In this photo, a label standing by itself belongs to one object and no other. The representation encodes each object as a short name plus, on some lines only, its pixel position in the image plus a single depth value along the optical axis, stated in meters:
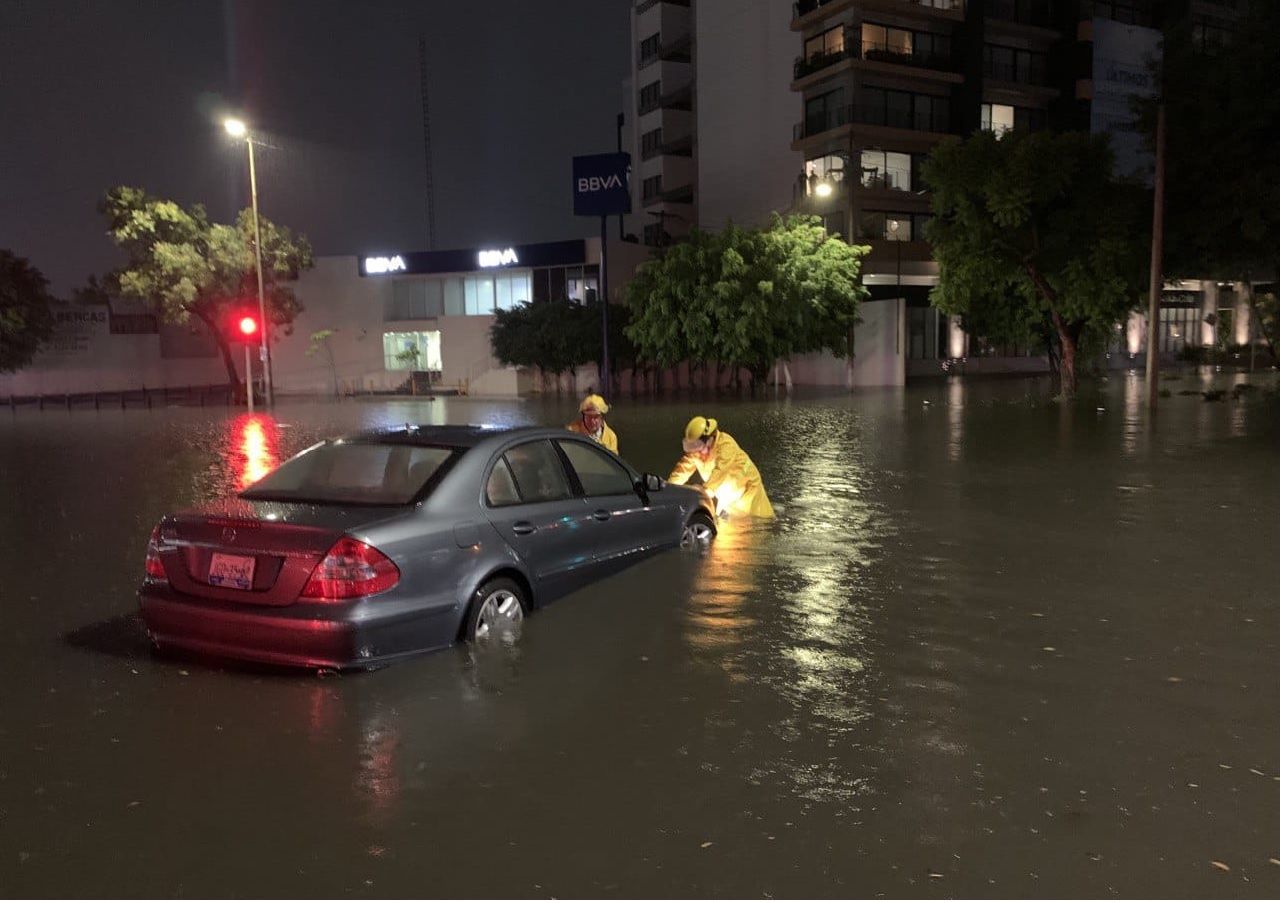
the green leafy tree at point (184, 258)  47.16
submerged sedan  5.53
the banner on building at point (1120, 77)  59.56
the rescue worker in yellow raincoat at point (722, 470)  10.12
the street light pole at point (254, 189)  34.81
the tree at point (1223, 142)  26.61
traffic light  33.26
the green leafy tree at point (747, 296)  37.19
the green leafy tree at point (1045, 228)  31.45
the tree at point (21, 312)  48.34
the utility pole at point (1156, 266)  25.89
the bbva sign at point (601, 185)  34.84
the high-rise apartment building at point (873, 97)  54.28
